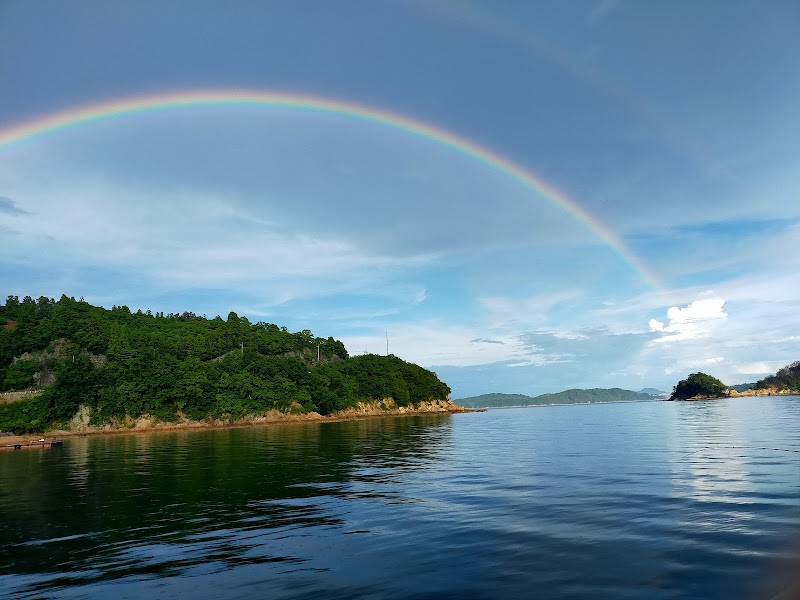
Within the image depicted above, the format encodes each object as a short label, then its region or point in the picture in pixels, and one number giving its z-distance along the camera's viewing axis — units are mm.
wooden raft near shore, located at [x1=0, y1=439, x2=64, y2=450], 79894
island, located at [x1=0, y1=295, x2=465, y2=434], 121062
